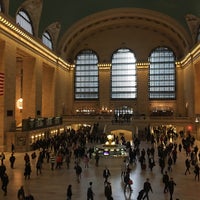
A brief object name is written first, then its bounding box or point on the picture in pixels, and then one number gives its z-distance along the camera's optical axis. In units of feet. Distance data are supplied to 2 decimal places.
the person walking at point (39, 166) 53.26
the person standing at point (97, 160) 62.42
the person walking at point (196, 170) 49.42
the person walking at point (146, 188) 37.90
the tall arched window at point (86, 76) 155.74
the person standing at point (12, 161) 57.98
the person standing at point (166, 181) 41.85
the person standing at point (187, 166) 53.83
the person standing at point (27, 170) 49.52
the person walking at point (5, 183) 40.68
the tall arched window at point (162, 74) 150.51
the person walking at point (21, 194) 33.39
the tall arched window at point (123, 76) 153.17
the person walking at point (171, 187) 38.86
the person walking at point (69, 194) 35.99
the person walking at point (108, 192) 34.62
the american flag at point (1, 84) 74.49
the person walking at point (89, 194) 35.42
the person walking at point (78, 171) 49.29
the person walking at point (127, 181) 41.41
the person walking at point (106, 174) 46.68
